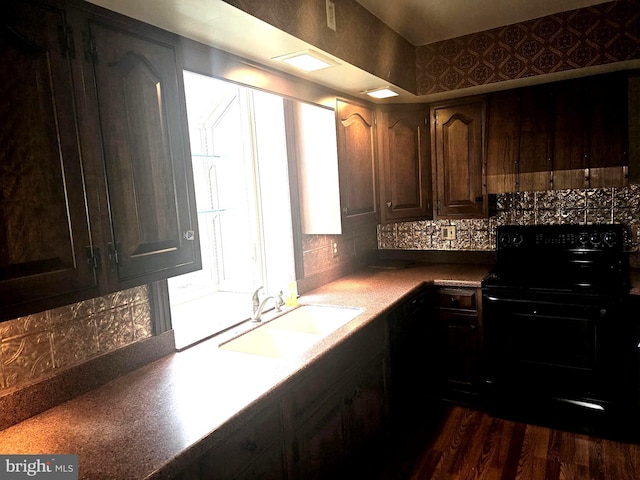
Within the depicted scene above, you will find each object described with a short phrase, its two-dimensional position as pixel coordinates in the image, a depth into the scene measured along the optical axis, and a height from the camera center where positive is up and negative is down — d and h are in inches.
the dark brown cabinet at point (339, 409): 64.5 -35.8
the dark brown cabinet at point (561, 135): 104.3 +11.6
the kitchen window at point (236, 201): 91.1 +0.5
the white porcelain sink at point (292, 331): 80.7 -25.8
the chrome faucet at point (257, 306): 86.5 -20.3
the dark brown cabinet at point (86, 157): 40.8 +6.0
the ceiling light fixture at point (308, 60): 75.1 +24.4
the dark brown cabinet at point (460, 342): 111.3 -39.2
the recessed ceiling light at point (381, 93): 105.3 +24.7
